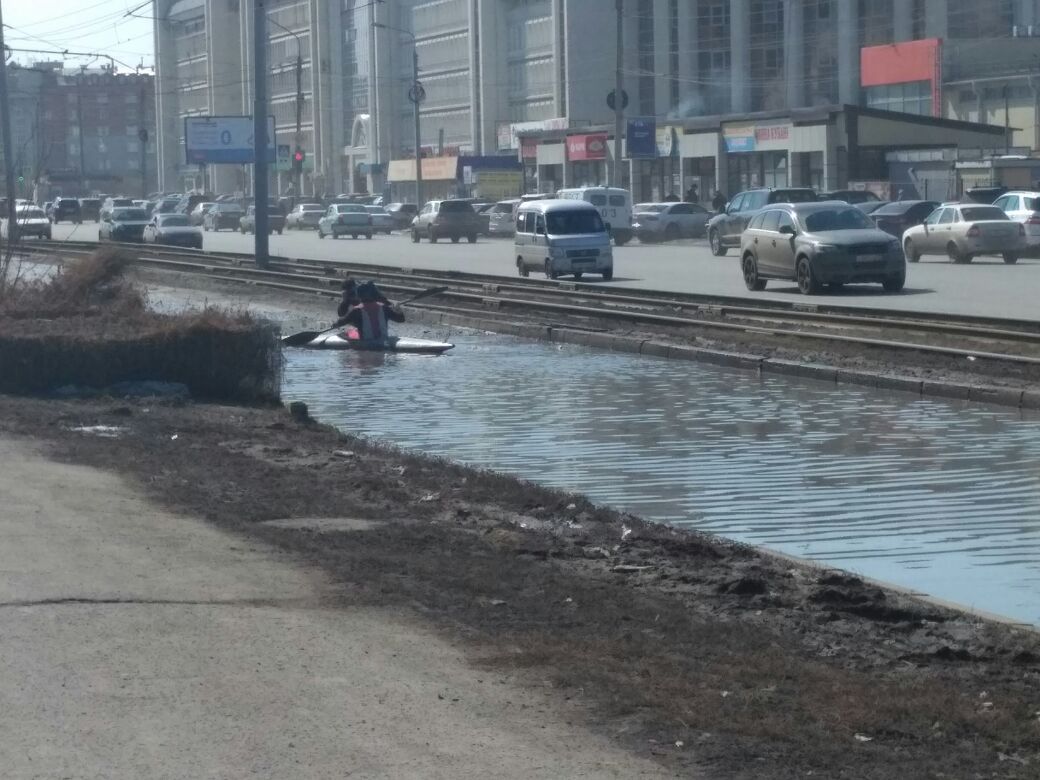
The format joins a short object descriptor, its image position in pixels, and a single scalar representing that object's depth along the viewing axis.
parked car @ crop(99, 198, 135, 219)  85.26
